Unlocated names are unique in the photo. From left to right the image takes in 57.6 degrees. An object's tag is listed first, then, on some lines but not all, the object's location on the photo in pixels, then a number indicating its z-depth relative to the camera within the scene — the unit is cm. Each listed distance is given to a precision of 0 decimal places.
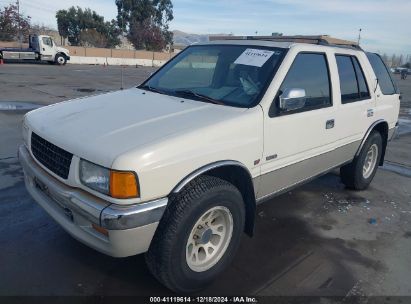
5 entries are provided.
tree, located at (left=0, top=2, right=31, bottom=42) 4159
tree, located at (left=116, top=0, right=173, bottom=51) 5953
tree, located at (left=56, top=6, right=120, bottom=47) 5488
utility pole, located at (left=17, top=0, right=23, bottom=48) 4269
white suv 246
